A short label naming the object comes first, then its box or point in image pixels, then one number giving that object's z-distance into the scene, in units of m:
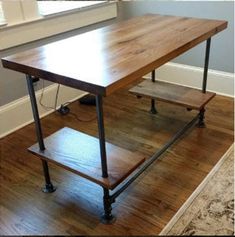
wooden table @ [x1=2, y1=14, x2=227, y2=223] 1.45
